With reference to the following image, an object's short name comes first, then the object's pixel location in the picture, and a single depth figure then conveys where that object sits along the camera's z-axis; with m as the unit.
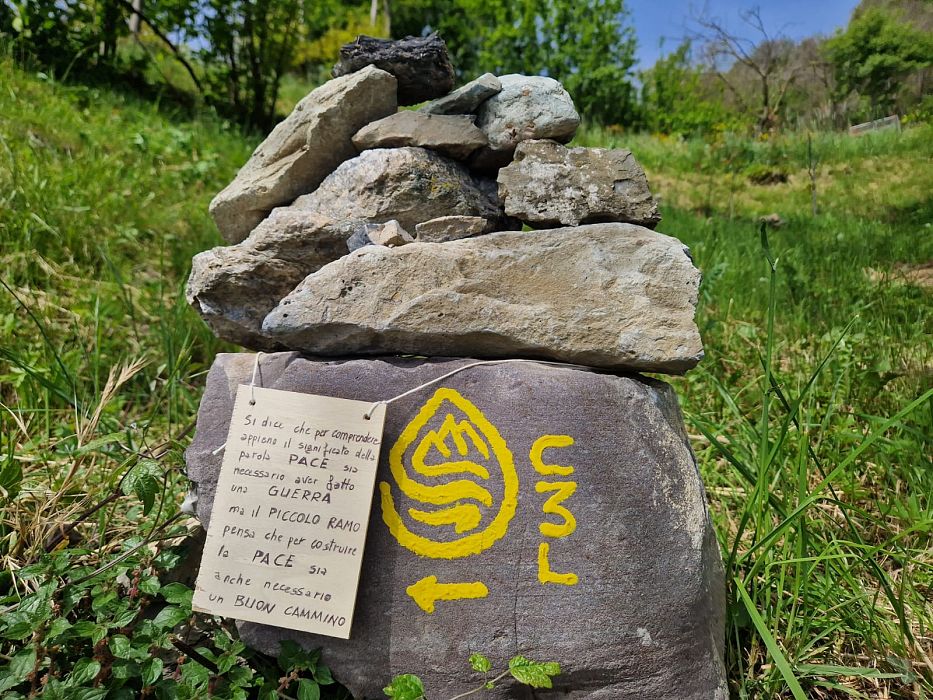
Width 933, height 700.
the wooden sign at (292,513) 0.41
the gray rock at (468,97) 0.53
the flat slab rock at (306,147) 0.52
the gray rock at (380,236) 0.47
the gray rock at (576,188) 0.48
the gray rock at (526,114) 0.51
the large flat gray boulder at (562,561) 0.39
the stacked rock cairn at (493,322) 0.40
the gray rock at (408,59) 0.54
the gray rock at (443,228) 0.49
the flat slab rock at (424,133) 0.52
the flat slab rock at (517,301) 0.43
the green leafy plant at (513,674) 0.36
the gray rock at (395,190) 0.50
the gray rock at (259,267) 0.50
